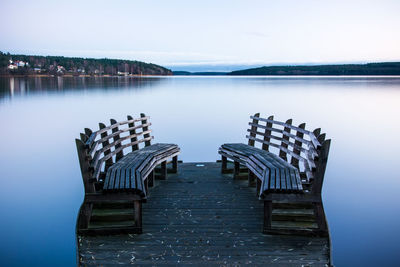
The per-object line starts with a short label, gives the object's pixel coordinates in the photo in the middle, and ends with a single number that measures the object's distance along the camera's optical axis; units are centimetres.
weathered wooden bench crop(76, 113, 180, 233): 500
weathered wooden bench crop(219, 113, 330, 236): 505
